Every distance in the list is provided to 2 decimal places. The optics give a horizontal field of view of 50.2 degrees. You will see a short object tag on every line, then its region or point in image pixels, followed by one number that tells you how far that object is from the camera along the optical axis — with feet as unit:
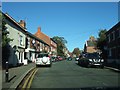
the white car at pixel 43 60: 54.83
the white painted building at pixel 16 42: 53.59
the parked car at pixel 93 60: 50.10
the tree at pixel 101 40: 81.53
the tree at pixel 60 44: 228.11
